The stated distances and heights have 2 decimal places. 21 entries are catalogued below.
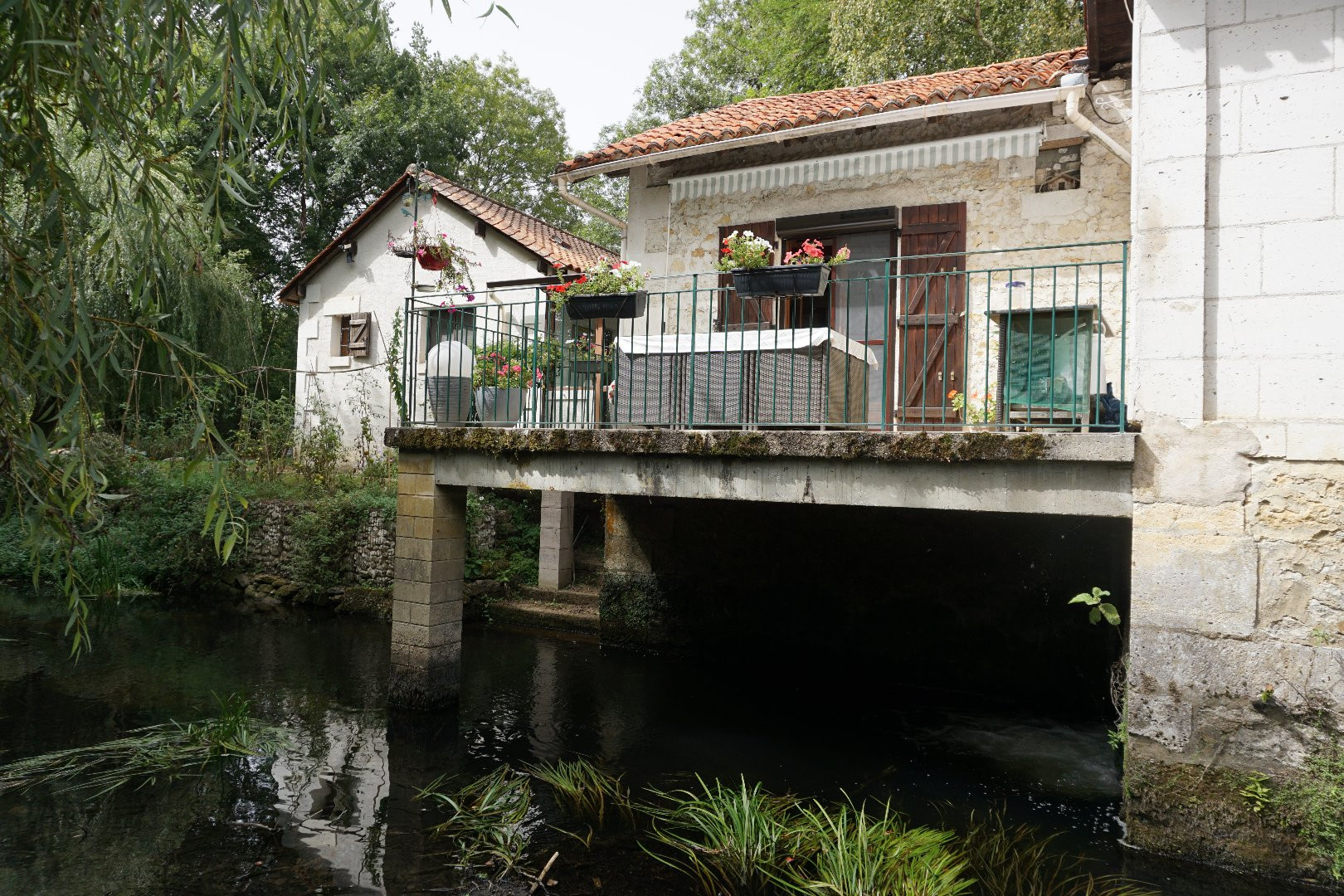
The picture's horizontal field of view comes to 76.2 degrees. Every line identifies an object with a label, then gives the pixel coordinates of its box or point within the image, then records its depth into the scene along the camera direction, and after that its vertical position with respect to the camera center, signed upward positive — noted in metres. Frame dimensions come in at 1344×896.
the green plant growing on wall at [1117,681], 4.38 -1.27
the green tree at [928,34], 13.84 +7.37
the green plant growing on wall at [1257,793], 3.99 -1.41
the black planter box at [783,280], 5.29 +1.24
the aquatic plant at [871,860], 3.78 -1.77
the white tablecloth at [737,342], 5.41 +0.89
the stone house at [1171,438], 3.98 +0.24
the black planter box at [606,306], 5.95 +1.17
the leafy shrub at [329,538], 11.75 -1.01
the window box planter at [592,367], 6.43 +0.89
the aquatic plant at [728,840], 4.17 -1.88
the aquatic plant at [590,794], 5.02 -1.94
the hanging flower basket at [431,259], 8.49 +2.08
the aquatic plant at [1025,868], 4.12 -1.95
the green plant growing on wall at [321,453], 13.18 +0.18
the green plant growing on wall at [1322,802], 3.80 -1.41
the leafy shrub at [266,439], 13.32 +0.37
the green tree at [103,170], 2.67 +0.98
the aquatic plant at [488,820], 4.45 -1.98
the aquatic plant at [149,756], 5.26 -1.93
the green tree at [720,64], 19.16 +10.14
